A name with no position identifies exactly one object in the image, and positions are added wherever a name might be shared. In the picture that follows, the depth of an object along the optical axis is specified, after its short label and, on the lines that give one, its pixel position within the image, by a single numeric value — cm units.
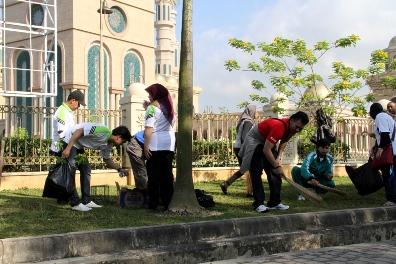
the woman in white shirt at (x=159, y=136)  708
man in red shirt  732
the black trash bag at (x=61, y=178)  712
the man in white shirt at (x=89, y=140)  706
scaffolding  2916
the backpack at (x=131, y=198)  759
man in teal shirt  884
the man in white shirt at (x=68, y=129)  732
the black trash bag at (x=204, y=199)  760
